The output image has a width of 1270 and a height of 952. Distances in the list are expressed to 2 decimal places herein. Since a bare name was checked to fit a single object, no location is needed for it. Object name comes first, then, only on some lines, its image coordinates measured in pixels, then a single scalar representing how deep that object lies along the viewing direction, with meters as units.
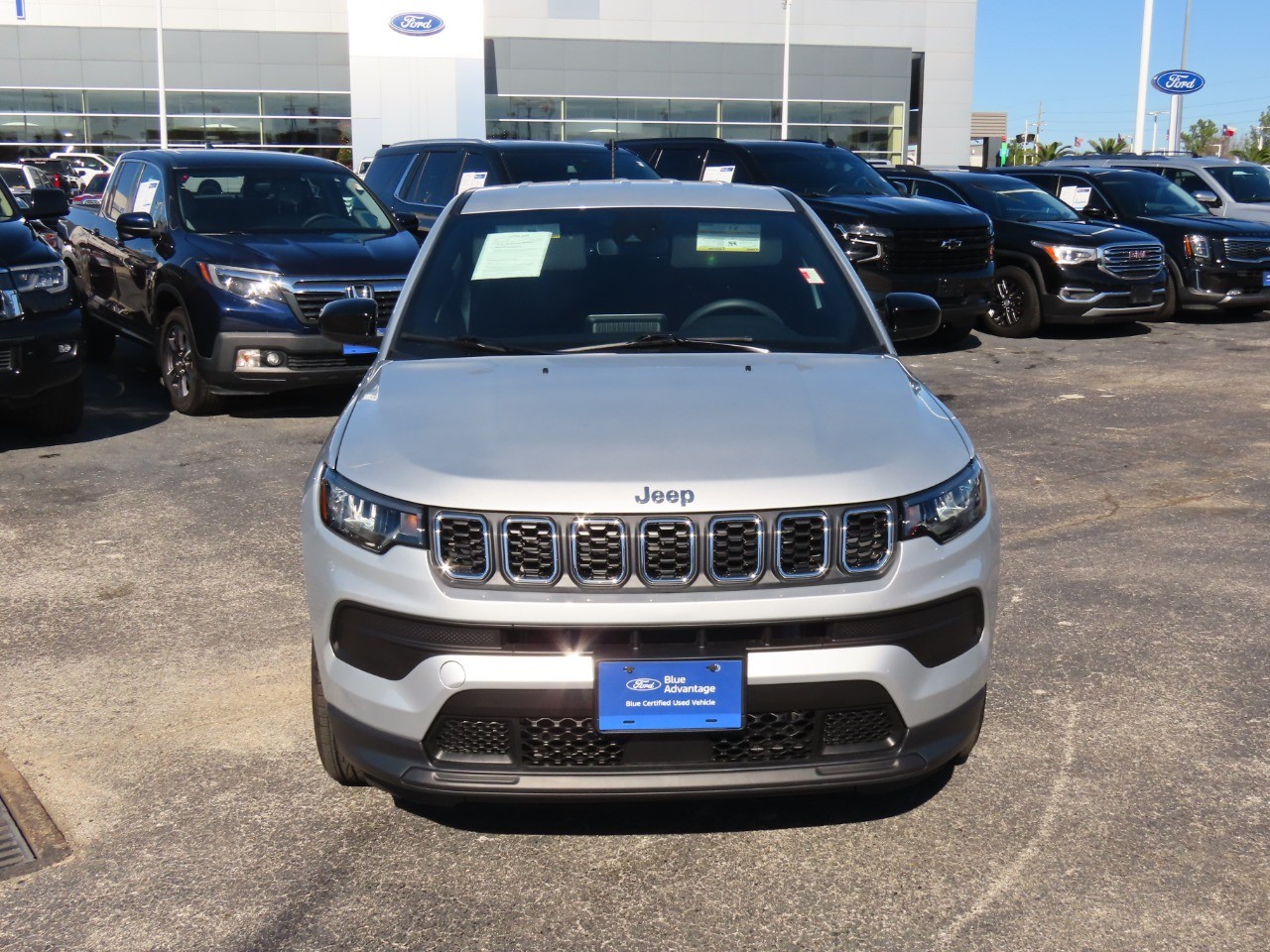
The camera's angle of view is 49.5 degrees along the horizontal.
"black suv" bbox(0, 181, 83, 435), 7.78
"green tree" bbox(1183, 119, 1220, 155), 93.19
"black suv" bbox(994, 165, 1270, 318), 14.98
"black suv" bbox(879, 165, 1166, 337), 13.66
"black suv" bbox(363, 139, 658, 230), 12.10
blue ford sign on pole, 33.53
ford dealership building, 44.78
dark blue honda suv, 8.91
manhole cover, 3.49
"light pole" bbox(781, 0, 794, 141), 45.75
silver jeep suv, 3.07
